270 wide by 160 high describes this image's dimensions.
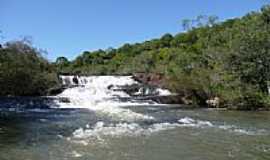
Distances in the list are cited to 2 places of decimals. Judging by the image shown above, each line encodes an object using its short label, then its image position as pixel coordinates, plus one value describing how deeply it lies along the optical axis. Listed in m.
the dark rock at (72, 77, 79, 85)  26.71
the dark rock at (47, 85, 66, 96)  23.85
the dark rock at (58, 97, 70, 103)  20.63
